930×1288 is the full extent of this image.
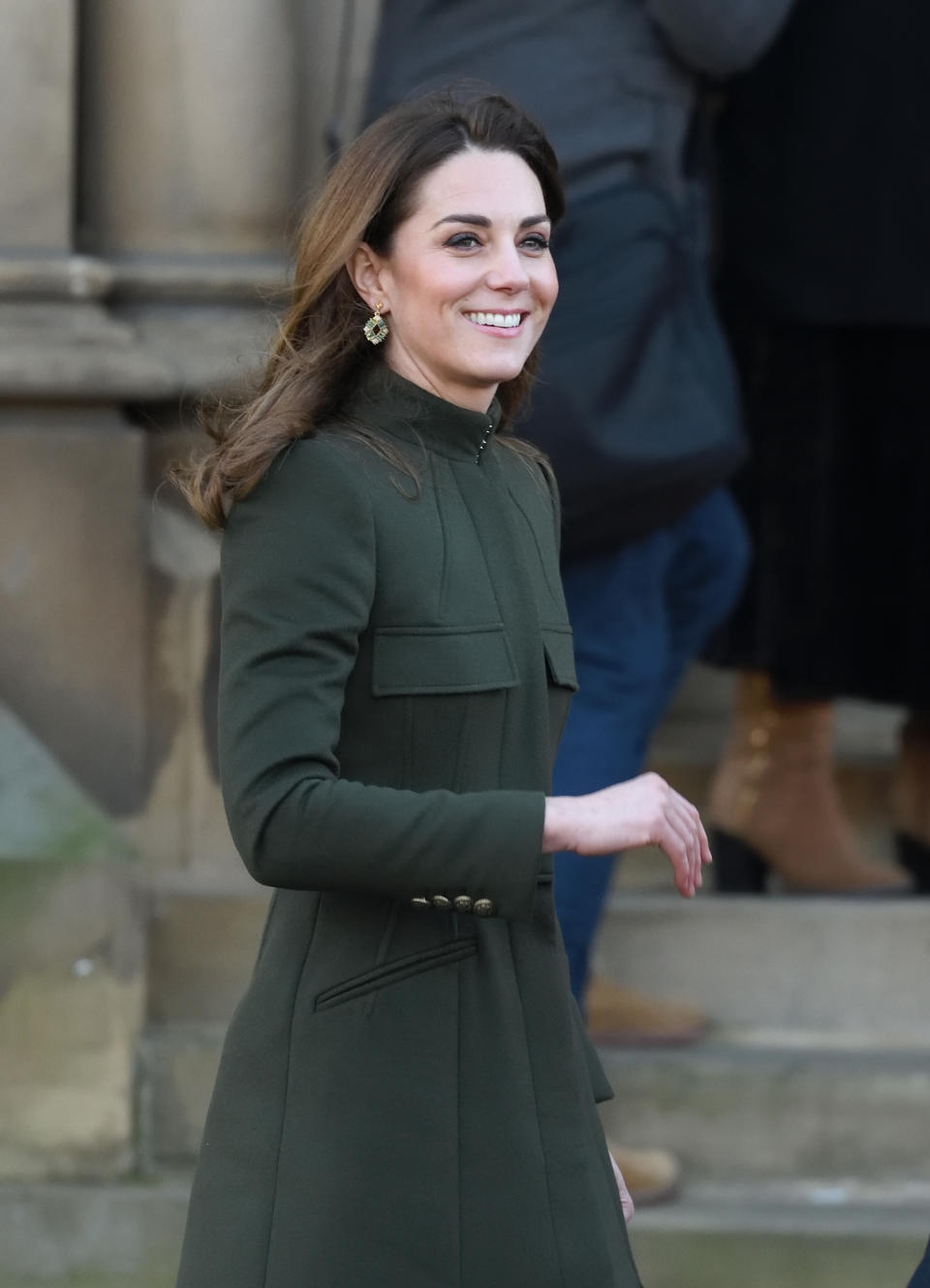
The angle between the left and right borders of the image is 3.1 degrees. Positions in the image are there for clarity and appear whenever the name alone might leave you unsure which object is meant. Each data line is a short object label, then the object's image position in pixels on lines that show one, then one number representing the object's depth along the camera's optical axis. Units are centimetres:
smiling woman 1263
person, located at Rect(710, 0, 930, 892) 1564
